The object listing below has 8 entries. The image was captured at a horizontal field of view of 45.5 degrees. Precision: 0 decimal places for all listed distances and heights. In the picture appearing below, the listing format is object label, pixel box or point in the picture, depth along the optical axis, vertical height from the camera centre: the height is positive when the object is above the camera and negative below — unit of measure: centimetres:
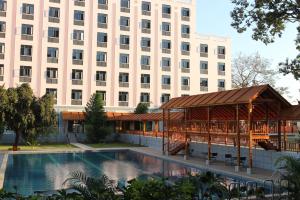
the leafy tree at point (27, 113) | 3023 +51
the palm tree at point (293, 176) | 900 -144
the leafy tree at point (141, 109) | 4464 +130
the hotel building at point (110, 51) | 4306 +896
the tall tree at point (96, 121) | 4016 -22
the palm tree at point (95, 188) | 712 -144
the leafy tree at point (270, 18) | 1656 +489
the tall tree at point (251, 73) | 5906 +791
